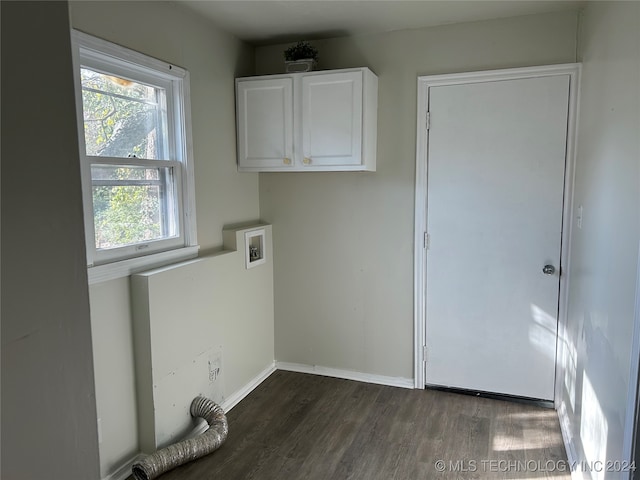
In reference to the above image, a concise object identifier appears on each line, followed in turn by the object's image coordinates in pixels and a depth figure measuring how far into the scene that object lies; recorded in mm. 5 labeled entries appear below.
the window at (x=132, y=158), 2197
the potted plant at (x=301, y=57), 3154
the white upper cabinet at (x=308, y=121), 3039
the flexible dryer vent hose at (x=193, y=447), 2346
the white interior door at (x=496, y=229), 2939
